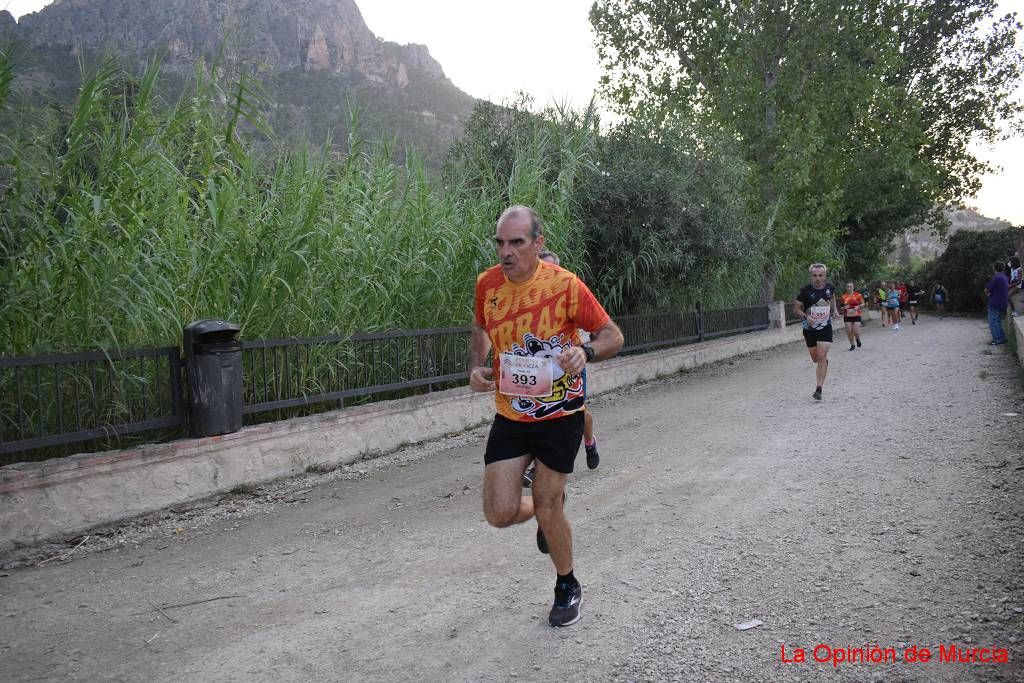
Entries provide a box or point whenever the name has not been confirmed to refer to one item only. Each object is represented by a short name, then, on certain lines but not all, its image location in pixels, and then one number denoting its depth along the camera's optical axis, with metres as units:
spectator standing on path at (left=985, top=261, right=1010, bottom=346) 16.77
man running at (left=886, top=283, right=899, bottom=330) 27.20
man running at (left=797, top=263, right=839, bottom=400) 10.59
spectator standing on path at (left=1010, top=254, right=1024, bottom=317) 16.62
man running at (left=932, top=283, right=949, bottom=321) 34.91
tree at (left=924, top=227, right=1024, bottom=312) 33.59
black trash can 5.83
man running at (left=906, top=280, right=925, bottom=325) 29.23
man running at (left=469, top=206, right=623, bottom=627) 3.44
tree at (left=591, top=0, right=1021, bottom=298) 21.52
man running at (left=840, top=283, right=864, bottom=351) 17.86
